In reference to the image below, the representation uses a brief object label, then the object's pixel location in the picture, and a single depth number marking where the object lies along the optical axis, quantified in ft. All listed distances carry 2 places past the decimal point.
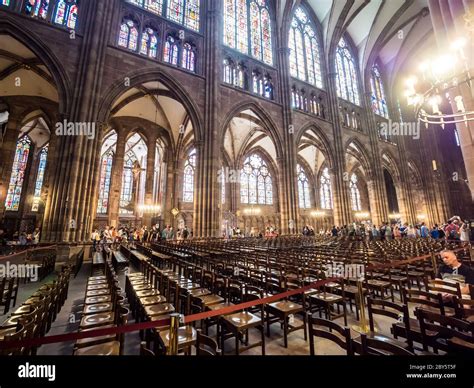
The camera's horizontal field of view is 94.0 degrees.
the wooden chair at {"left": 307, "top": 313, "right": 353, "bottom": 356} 5.22
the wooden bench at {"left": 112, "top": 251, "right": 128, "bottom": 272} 23.83
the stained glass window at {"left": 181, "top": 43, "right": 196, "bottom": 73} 43.11
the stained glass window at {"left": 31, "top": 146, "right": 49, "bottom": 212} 62.54
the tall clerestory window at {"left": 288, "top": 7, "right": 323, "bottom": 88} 60.75
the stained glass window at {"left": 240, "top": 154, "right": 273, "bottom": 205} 78.43
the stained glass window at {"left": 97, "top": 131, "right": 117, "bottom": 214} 69.61
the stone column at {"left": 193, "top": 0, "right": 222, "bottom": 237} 39.73
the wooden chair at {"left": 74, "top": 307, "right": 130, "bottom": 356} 6.82
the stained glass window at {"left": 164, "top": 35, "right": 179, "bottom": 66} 41.39
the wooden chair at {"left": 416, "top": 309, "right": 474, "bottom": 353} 5.74
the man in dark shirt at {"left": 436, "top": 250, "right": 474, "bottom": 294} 12.48
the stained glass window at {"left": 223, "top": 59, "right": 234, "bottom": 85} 47.85
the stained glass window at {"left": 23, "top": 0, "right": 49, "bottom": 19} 30.68
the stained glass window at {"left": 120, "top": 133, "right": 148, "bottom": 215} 74.79
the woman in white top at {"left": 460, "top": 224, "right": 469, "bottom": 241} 28.09
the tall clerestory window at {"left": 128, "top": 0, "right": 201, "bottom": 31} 41.70
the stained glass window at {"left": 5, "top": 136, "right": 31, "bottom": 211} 59.60
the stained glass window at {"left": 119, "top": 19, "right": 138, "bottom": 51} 37.78
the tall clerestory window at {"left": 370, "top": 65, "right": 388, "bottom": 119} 77.51
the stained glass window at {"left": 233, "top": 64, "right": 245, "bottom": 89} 49.10
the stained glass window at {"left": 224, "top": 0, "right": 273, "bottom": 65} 51.34
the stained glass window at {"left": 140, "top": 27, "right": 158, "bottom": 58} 39.30
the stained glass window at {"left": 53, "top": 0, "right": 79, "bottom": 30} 32.83
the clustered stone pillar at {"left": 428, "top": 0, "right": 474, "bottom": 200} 21.69
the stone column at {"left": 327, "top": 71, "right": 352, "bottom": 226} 58.18
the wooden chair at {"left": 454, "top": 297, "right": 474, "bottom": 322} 7.14
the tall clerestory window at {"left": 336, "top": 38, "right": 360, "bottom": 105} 69.41
